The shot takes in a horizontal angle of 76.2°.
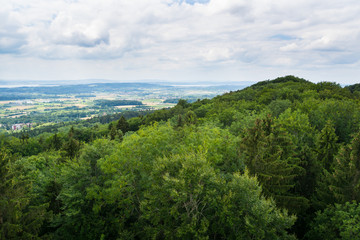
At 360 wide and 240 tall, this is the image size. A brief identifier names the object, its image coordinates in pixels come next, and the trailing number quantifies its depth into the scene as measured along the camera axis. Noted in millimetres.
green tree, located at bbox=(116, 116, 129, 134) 89750
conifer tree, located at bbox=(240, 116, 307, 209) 23125
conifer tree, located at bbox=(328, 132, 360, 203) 20906
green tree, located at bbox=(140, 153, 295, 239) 16359
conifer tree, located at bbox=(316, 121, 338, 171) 31077
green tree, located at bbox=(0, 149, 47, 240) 17531
